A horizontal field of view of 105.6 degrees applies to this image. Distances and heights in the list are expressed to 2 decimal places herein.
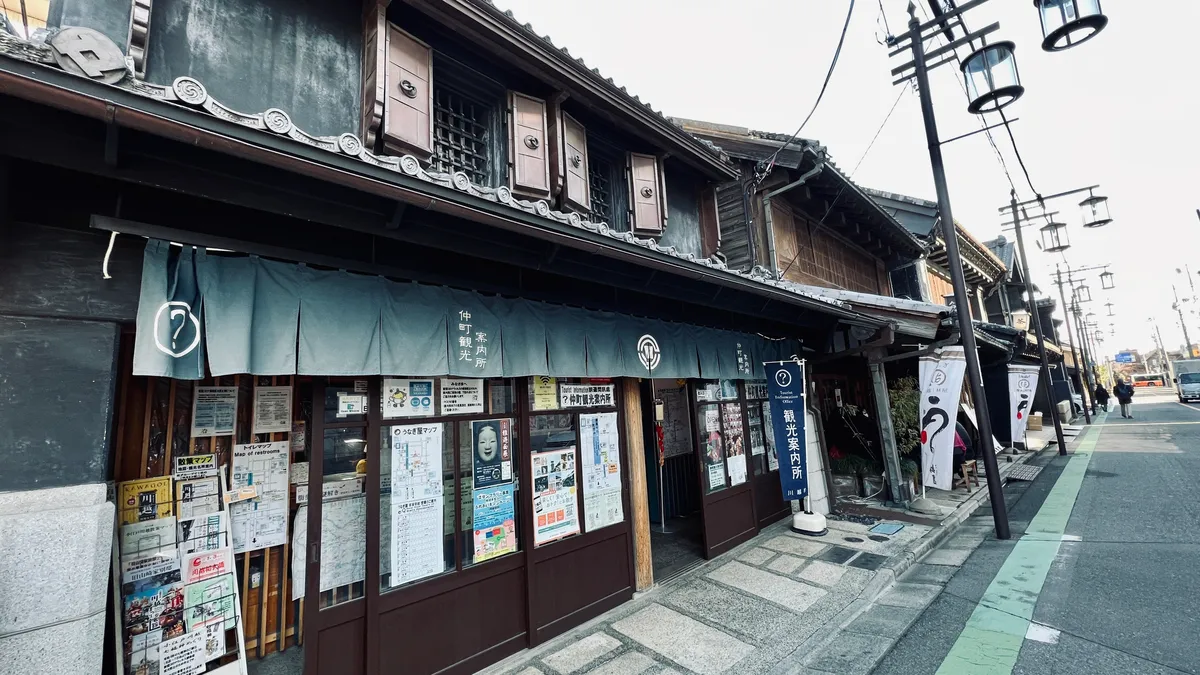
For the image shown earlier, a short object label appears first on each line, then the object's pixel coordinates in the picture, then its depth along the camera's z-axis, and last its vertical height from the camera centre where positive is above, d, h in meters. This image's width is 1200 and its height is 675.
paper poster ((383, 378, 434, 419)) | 4.40 +0.13
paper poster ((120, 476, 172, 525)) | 3.92 -0.63
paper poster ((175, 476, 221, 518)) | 4.27 -0.70
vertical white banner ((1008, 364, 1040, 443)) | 14.41 -0.47
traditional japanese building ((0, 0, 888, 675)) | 2.73 +0.66
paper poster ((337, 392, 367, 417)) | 4.18 +0.11
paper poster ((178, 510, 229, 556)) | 4.18 -1.02
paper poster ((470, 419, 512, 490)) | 5.01 -0.51
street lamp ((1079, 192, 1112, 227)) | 13.68 +4.93
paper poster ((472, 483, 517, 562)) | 4.91 -1.27
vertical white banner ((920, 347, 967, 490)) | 8.84 -0.66
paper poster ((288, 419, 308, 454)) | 5.32 -0.23
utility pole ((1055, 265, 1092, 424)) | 31.06 +4.30
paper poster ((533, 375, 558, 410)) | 5.62 +0.13
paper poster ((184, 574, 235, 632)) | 4.08 -1.61
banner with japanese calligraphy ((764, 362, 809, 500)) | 8.40 -0.91
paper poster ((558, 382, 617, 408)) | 5.92 +0.06
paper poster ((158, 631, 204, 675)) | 3.92 -1.98
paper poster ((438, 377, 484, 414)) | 4.84 +0.14
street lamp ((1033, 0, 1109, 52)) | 5.96 +4.63
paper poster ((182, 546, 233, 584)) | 4.14 -1.30
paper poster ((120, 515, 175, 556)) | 3.83 -0.93
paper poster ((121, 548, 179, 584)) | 3.79 -1.16
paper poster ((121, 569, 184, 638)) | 3.76 -1.49
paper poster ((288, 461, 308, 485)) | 5.21 -0.63
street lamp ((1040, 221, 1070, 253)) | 17.95 +5.38
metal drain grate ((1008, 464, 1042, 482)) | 12.84 -2.89
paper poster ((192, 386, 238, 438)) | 4.54 +0.12
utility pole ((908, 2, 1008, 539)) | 8.35 +2.81
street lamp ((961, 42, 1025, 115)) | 7.34 +4.94
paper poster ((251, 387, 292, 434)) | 4.92 +0.11
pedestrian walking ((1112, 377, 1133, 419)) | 26.81 -1.64
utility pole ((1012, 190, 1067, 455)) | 16.11 +1.12
